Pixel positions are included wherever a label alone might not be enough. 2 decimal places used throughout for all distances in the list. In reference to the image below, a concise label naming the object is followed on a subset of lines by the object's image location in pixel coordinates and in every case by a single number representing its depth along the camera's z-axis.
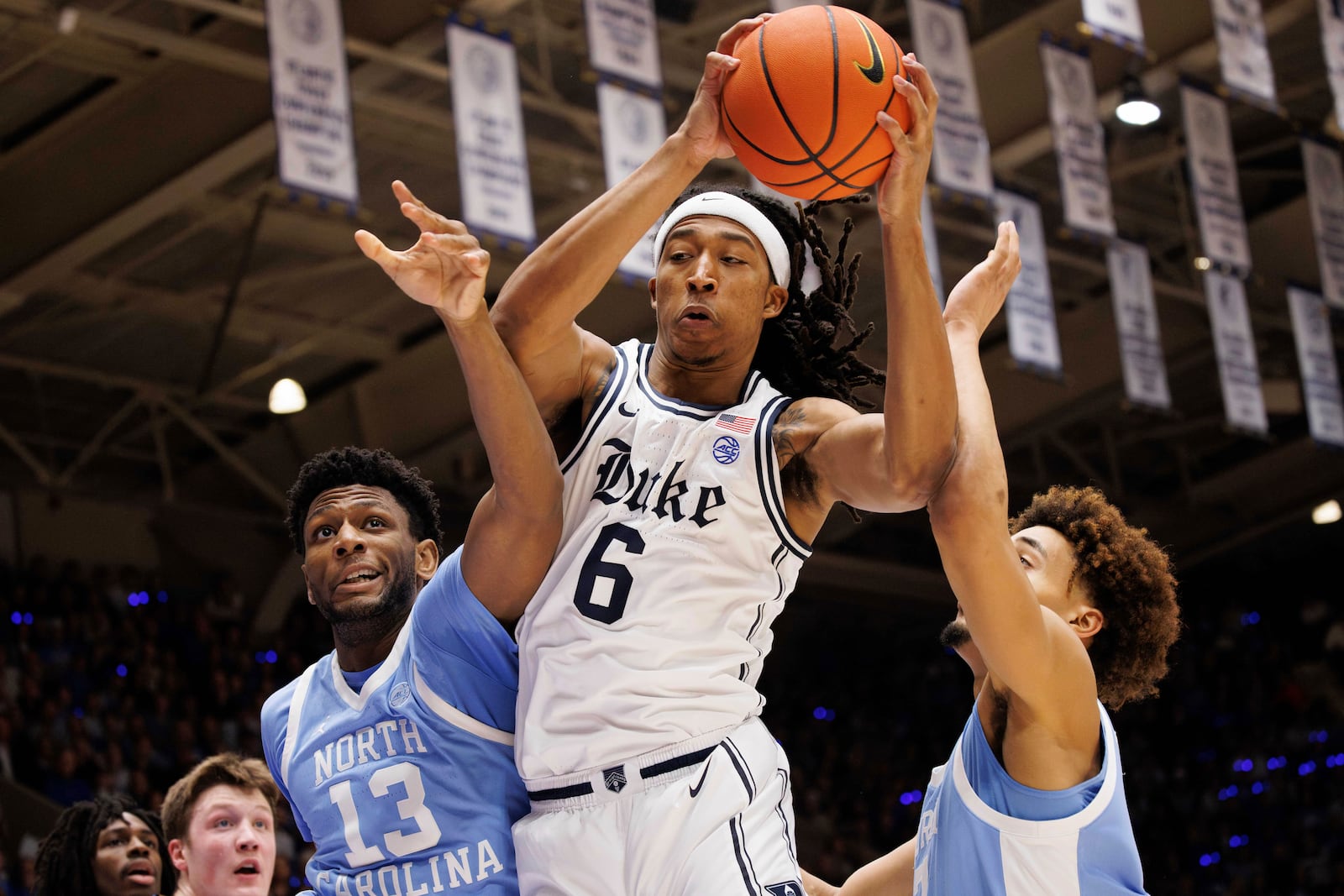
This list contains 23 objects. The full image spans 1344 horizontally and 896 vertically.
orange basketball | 3.13
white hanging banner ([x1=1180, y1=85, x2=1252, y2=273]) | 12.07
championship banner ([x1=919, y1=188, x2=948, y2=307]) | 10.78
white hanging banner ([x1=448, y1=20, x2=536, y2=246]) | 9.17
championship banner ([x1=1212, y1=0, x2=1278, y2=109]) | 10.94
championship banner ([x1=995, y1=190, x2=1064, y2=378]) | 11.62
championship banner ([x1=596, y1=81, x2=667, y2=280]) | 9.29
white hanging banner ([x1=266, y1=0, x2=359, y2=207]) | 8.65
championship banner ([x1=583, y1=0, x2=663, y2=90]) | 9.27
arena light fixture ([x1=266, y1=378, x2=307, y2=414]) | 13.28
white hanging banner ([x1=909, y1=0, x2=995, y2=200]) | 10.34
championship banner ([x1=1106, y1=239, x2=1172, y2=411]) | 12.96
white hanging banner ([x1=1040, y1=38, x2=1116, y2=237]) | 11.14
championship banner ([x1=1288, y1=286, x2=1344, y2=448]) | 14.04
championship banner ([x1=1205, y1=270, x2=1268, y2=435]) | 13.31
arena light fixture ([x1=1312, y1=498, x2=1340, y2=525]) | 21.17
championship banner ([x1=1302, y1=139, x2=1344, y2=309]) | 13.15
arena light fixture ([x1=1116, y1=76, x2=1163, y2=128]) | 11.98
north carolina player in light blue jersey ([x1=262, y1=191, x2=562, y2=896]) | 3.11
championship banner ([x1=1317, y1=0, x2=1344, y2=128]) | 11.45
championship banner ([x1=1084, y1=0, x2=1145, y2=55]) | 9.98
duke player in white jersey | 3.05
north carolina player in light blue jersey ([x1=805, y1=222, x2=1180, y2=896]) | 3.18
